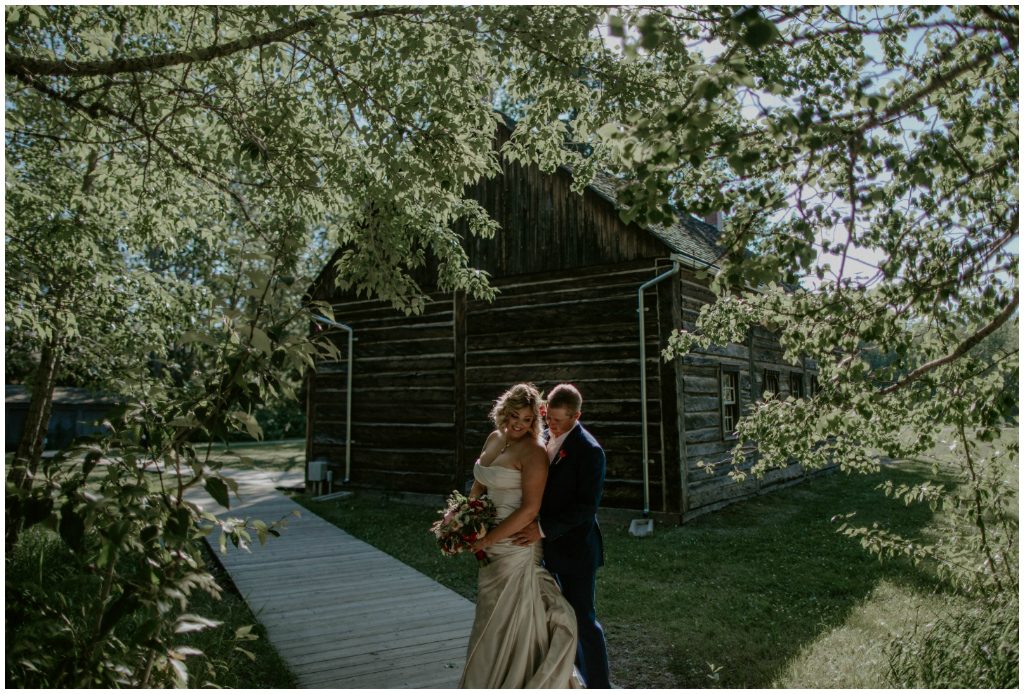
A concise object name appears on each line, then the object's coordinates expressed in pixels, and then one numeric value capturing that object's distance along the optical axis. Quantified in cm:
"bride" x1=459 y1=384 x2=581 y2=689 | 433
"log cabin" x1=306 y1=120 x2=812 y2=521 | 1181
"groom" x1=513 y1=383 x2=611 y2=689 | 450
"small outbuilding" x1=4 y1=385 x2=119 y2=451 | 3225
